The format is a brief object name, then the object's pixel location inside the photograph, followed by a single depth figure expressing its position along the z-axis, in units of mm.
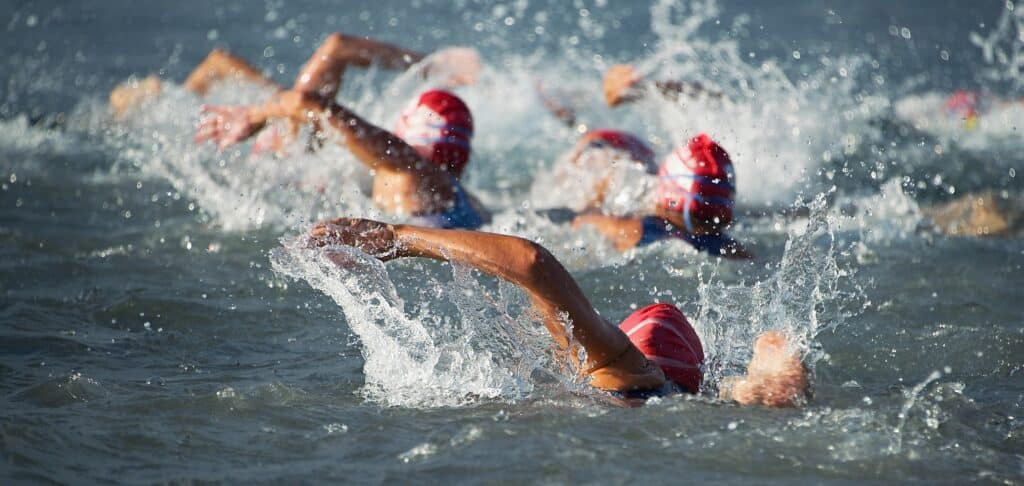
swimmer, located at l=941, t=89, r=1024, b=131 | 20859
